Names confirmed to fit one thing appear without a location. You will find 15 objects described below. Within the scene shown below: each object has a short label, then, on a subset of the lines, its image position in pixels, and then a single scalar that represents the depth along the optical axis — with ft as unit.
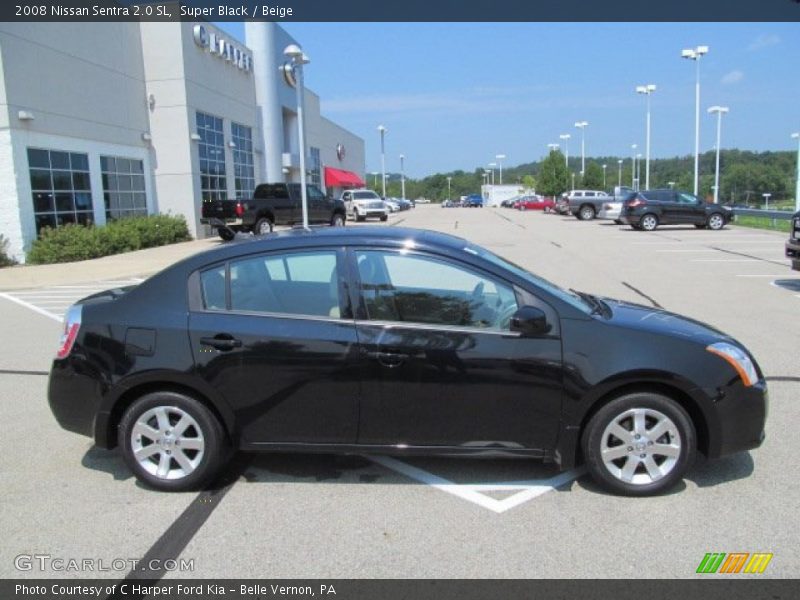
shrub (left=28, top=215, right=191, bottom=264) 61.67
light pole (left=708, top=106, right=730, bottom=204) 138.59
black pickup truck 79.71
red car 208.44
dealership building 61.77
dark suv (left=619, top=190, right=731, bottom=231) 91.91
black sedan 12.71
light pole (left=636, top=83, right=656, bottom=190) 171.32
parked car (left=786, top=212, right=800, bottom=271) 37.15
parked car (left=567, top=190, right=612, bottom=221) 132.13
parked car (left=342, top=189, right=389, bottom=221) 133.59
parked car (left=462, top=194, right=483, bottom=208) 286.46
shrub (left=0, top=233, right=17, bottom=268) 60.34
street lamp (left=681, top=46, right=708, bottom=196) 127.24
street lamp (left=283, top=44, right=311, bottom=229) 69.62
